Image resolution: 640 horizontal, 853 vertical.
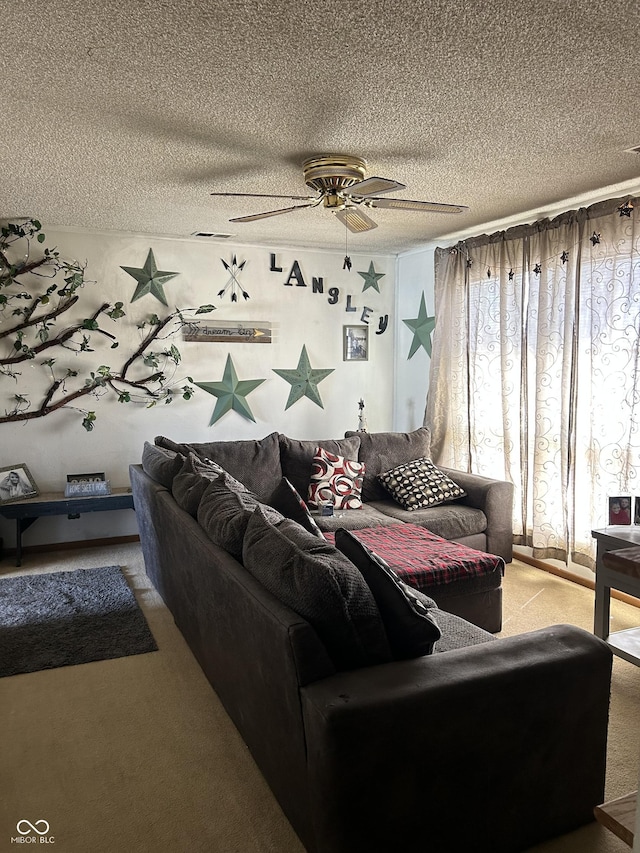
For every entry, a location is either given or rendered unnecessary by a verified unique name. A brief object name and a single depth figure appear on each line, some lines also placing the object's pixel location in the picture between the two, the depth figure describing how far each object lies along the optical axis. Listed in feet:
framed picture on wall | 19.35
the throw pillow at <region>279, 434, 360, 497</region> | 14.90
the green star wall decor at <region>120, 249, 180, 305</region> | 16.71
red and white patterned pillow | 14.57
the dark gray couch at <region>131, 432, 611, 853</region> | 5.43
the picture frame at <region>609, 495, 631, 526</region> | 11.19
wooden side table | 9.60
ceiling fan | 10.37
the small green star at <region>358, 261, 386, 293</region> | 19.43
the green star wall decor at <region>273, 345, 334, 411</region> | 18.74
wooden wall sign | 17.42
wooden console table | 14.76
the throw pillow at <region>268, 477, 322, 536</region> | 10.60
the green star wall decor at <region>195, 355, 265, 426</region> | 17.87
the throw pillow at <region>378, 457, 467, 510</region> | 14.58
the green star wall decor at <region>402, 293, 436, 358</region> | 18.52
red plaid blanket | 10.44
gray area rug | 10.51
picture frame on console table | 15.25
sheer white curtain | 12.42
